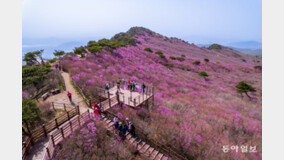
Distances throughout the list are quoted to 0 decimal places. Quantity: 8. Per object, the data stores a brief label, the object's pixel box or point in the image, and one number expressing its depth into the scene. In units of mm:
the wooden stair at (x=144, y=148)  9806
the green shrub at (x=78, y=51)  29945
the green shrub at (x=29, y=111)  9543
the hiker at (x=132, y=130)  10711
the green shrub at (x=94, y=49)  29625
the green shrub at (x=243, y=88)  23672
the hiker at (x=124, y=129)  10471
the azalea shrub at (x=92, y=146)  8414
